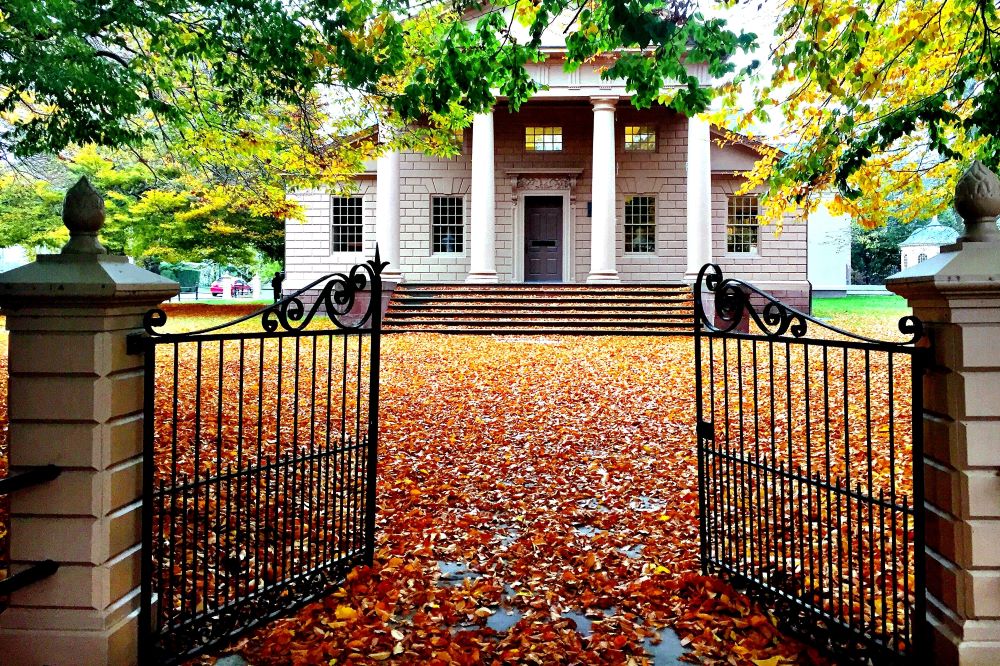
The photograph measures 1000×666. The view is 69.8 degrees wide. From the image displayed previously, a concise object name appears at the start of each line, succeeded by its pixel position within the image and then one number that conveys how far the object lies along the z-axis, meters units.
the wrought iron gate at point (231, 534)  3.34
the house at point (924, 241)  39.28
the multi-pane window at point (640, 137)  23.89
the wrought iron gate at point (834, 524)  3.15
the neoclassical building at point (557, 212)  23.80
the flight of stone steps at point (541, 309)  17.89
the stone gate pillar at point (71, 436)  3.01
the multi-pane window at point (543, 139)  24.08
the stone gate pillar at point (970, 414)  2.84
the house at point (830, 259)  40.47
